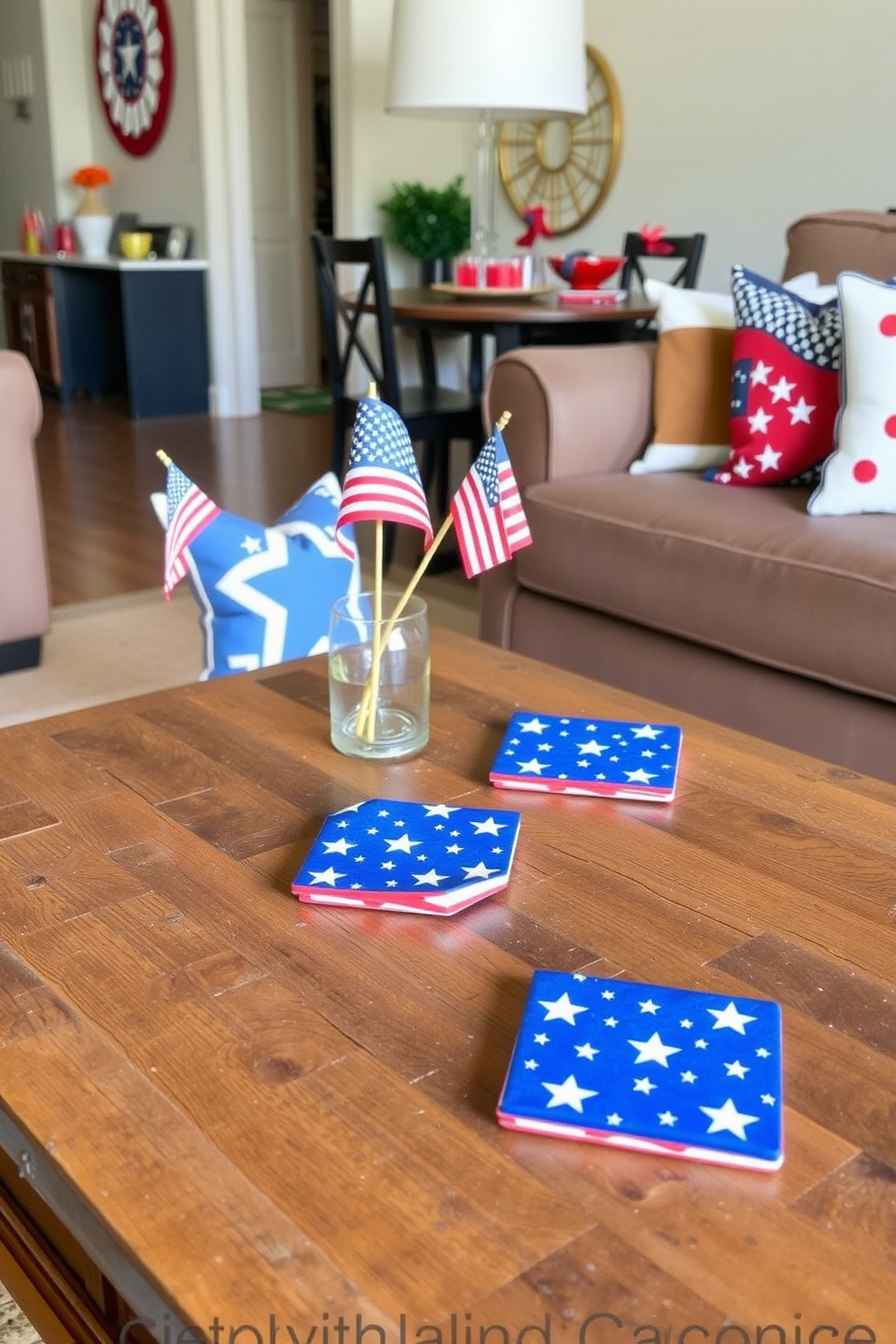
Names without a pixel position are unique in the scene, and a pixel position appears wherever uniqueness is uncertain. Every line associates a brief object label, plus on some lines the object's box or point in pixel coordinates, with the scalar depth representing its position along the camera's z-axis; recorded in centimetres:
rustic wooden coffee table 63
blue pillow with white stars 171
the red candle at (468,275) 352
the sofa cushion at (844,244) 239
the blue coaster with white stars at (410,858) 98
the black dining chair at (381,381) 325
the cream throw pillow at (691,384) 235
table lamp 331
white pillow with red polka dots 197
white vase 652
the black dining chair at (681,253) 376
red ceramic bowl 350
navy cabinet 616
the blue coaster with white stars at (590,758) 118
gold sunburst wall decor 498
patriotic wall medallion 612
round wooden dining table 305
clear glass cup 128
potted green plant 544
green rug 657
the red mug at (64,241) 669
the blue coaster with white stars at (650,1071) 72
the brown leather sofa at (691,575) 184
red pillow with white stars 215
